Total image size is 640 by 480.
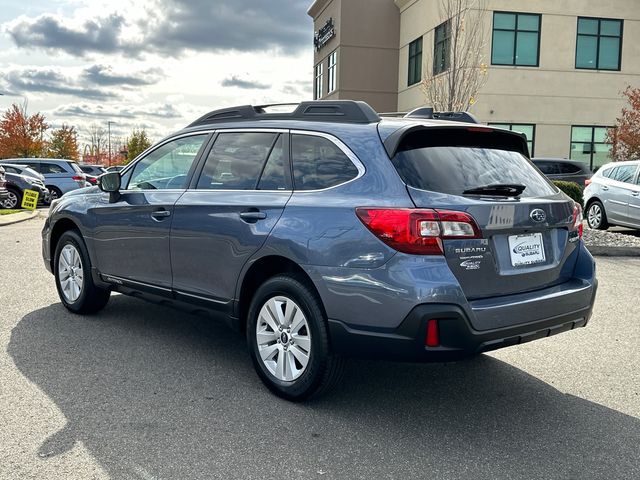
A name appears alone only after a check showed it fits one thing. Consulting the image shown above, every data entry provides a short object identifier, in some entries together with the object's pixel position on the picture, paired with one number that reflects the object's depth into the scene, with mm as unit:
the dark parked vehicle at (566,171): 18388
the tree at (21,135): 44875
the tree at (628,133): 23578
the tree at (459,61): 19203
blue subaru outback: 3371
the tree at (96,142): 82000
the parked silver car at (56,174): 21578
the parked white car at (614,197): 12805
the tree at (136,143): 73750
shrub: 14454
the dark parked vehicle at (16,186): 18759
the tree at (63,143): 59869
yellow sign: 17753
